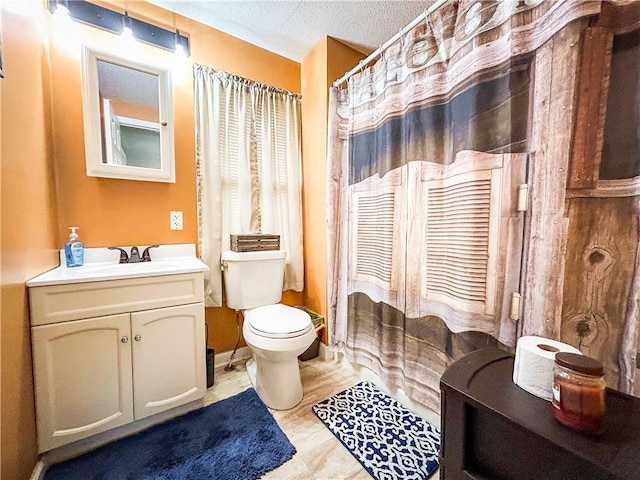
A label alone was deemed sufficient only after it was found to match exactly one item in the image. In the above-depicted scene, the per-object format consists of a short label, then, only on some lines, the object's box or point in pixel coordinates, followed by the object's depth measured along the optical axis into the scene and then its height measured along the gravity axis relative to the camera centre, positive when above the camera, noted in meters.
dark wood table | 0.54 -0.47
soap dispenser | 1.36 -0.17
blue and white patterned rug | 1.09 -1.02
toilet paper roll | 0.69 -0.38
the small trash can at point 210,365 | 1.62 -0.91
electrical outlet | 1.67 +0.00
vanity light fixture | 1.39 +1.11
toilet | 1.37 -0.57
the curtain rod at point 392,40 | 1.15 +0.94
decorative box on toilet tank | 1.69 -0.15
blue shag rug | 1.06 -1.03
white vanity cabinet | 1.05 -0.60
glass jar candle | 0.58 -0.38
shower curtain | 0.79 +0.12
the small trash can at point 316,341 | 1.88 -0.92
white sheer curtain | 1.73 +0.38
